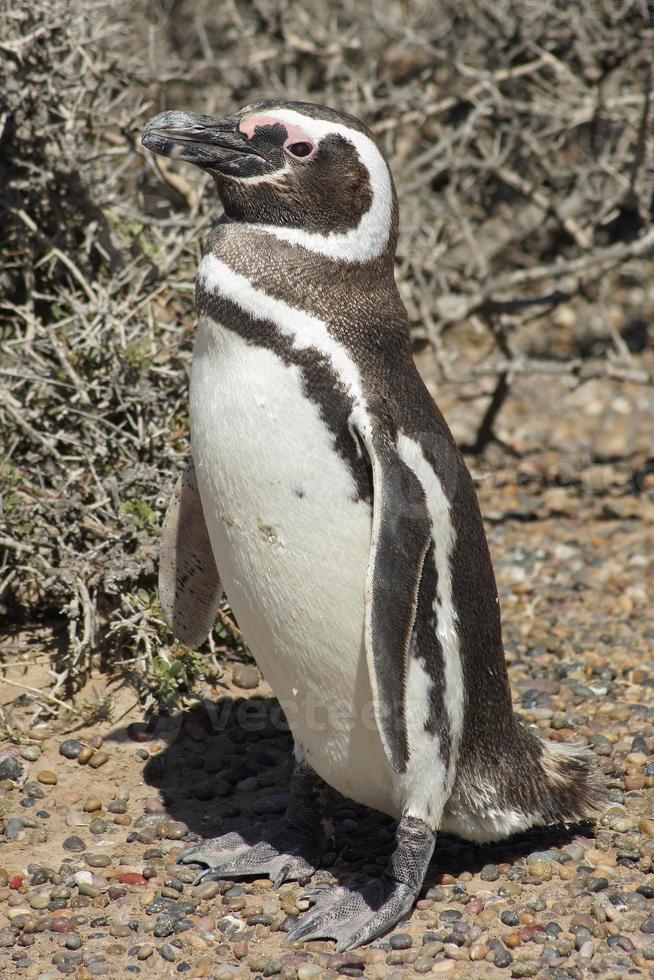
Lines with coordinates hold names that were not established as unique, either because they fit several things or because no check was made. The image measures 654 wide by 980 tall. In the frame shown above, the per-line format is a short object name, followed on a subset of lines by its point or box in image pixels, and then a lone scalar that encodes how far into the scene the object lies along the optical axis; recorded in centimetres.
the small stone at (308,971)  503
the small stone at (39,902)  556
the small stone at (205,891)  570
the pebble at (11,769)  652
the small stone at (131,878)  578
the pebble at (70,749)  678
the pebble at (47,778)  654
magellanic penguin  512
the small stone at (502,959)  510
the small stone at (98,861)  589
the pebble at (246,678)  755
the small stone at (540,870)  572
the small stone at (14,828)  613
